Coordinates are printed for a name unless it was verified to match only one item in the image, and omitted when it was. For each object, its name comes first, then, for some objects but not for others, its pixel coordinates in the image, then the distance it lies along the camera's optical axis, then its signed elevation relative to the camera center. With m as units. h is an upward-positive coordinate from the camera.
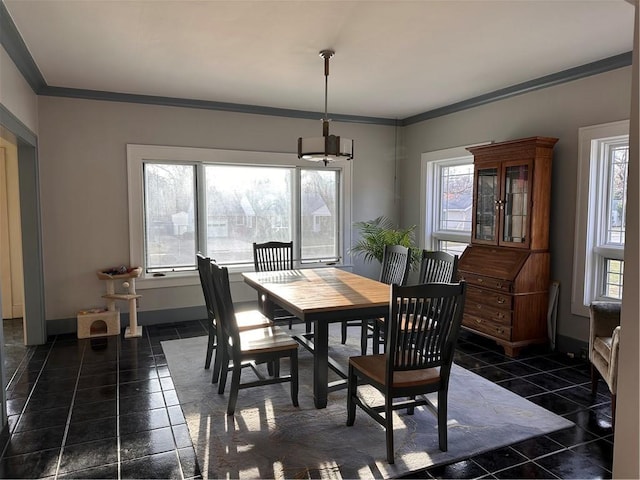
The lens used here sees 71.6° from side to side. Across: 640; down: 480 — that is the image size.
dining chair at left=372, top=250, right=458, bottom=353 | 3.42 -0.48
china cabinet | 4.05 -0.42
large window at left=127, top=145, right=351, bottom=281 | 5.03 +0.05
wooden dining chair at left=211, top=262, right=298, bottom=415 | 2.86 -0.91
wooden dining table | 2.87 -0.62
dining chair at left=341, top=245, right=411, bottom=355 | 3.86 -0.57
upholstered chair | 2.88 -0.87
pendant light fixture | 3.27 +0.47
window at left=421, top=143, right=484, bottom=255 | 5.39 +0.14
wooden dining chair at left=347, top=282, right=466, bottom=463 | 2.30 -0.76
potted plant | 5.58 -0.37
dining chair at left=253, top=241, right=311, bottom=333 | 4.62 -0.49
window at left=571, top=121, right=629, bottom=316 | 3.79 -0.07
